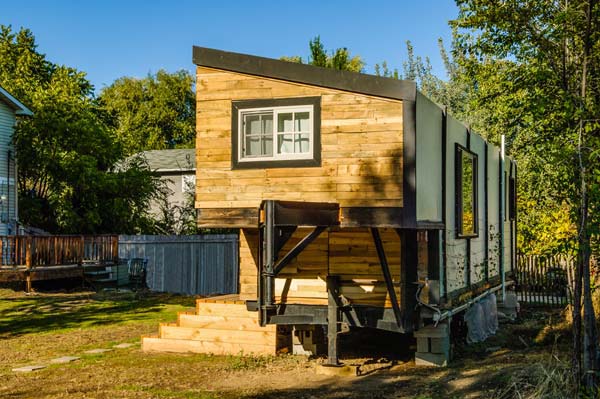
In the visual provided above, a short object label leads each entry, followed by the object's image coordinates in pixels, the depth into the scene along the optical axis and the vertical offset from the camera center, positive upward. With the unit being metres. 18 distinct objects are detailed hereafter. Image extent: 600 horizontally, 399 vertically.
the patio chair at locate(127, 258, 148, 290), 24.66 -1.42
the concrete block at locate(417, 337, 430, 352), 12.34 -1.95
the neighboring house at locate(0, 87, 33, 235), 28.02 +2.73
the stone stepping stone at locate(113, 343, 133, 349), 14.12 -2.30
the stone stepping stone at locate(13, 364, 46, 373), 11.85 -2.32
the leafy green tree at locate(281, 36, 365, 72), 36.38 +9.37
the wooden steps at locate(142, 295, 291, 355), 12.97 -1.90
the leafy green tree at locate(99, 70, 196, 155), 58.19 +10.60
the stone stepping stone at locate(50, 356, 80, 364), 12.70 -2.32
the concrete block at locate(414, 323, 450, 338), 12.20 -1.72
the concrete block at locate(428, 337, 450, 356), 12.21 -1.96
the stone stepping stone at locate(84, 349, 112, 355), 13.61 -2.31
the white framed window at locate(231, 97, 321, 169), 11.55 +1.64
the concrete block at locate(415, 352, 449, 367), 12.22 -2.21
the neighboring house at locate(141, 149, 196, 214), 39.28 +3.52
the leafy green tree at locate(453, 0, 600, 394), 8.76 +1.69
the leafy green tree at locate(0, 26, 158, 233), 28.97 +2.37
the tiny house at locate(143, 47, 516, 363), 10.93 +0.72
